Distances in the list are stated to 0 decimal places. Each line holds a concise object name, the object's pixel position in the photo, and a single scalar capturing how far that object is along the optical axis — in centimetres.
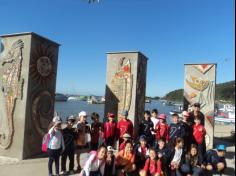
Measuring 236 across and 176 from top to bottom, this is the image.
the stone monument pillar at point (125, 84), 645
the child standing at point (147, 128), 470
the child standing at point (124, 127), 475
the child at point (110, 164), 376
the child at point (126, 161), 390
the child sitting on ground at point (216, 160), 415
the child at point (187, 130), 447
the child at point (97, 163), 352
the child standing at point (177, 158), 401
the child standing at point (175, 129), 442
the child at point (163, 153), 390
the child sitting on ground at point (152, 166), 377
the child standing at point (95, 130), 468
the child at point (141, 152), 401
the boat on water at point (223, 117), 1989
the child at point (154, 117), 493
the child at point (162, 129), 458
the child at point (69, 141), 438
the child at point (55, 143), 417
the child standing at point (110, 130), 470
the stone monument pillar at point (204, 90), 740
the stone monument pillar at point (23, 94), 529
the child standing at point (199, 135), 456
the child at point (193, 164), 395
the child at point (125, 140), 404
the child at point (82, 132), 445
